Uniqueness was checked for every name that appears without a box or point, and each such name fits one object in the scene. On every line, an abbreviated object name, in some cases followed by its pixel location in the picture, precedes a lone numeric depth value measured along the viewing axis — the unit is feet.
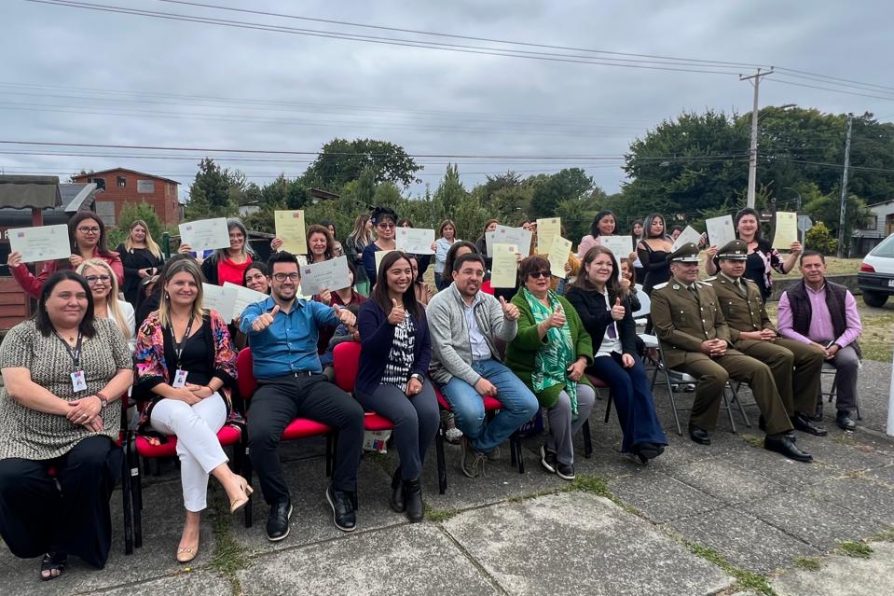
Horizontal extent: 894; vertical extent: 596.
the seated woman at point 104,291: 13.23
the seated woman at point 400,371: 12.26
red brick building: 184.96
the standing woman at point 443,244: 22.33
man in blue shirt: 11.40
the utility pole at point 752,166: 105.07
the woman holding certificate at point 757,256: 20.22
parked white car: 42.52
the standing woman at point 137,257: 18.99
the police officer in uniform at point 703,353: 15.61
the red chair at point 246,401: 11.77
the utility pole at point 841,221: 125.70
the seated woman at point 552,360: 14.15
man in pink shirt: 17.84
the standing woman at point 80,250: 15.92
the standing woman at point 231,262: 17.47
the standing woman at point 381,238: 20.01
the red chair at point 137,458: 10.82
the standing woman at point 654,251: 21.94
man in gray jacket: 13.69
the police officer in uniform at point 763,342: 17.06
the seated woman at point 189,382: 10.73
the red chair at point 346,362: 13.80
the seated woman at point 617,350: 14.47
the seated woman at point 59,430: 9.80
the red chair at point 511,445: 13.12
